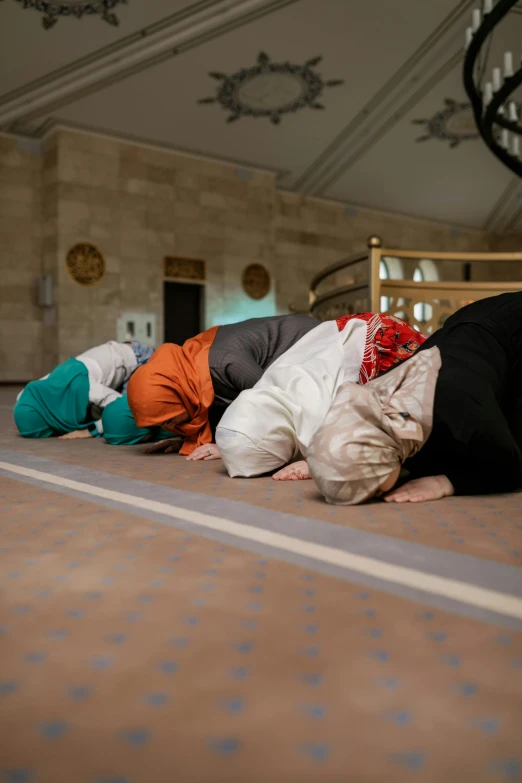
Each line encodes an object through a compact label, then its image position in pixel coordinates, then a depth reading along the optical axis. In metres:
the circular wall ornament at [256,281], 9.42
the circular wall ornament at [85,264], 7.96
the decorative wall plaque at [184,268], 8.73
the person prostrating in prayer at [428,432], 1.47
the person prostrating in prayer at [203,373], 2.27
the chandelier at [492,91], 3.80
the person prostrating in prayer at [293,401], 1.84
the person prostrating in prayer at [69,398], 3.07
